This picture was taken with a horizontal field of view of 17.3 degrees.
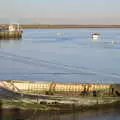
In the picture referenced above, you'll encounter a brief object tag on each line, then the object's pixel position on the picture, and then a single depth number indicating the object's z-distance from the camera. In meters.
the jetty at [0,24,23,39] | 101.03
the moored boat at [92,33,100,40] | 119.25
